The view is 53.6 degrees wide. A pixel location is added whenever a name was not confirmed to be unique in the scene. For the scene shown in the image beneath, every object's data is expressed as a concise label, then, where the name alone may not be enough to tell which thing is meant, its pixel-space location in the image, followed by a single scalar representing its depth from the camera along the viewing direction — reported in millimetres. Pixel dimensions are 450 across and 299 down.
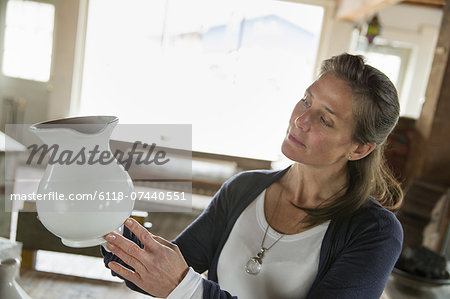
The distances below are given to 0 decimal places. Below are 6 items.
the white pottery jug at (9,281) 808
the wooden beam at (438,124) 2672
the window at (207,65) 5809
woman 964
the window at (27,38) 5379
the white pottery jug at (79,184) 752
